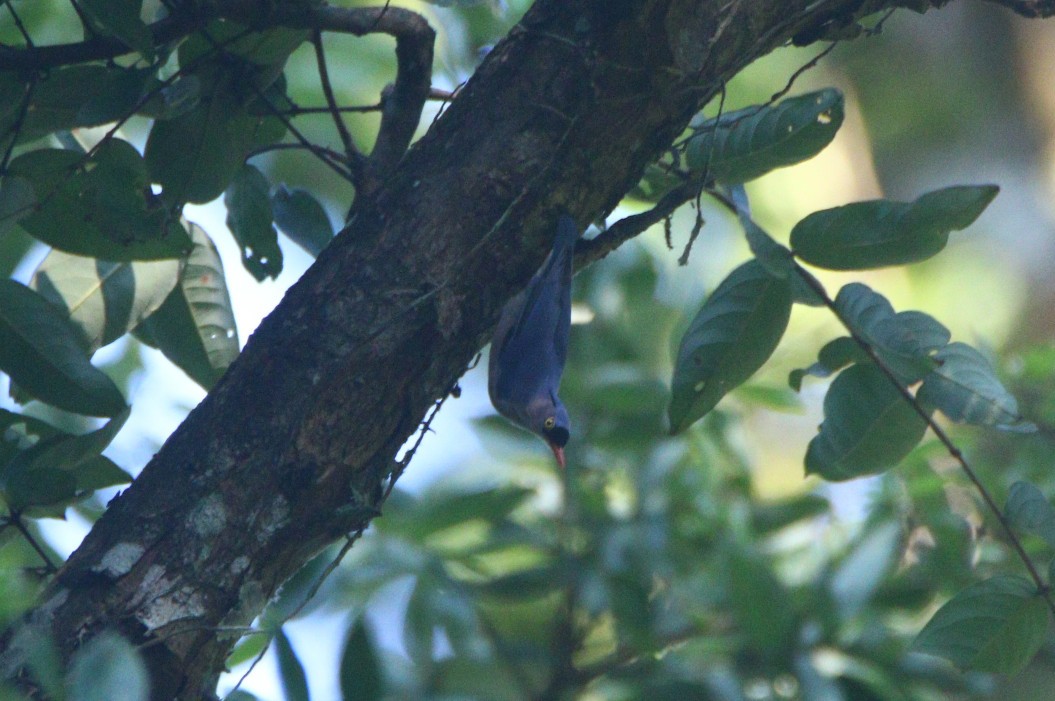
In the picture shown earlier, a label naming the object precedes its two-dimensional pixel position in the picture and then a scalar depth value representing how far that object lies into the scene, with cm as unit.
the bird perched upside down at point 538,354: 752
